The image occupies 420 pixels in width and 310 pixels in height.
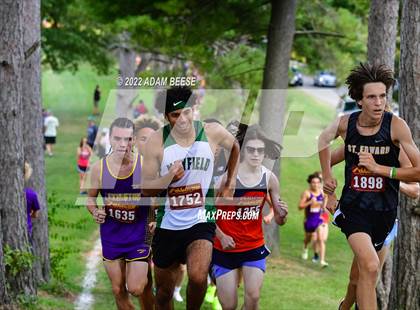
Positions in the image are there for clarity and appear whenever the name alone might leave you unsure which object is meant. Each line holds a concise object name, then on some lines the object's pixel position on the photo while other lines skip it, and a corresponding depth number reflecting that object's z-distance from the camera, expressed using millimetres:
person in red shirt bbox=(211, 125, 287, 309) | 8836
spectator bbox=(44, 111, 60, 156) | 37469
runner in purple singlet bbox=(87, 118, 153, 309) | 8758
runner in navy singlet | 7305
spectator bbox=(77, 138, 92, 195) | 26977
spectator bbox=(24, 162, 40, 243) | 11945
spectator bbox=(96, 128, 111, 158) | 21812
